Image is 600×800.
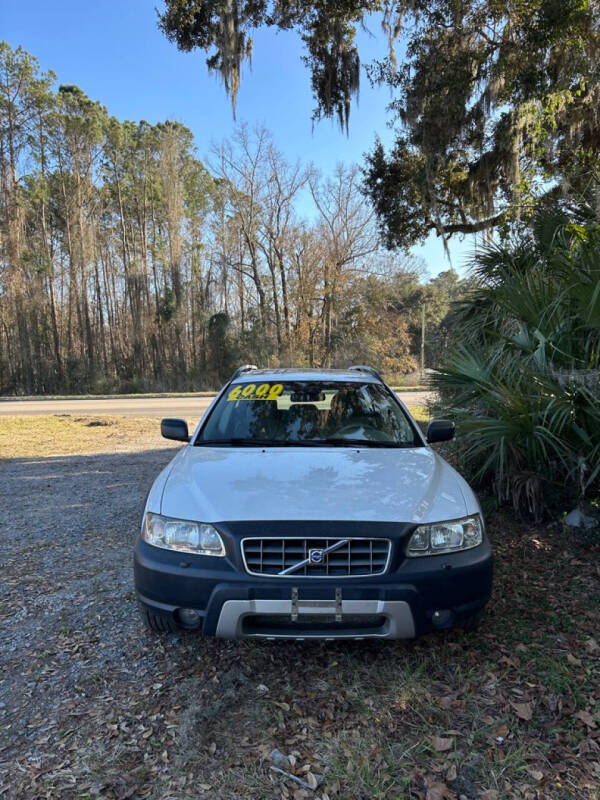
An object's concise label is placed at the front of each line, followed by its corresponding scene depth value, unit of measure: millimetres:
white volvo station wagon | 2363
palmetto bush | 4121
